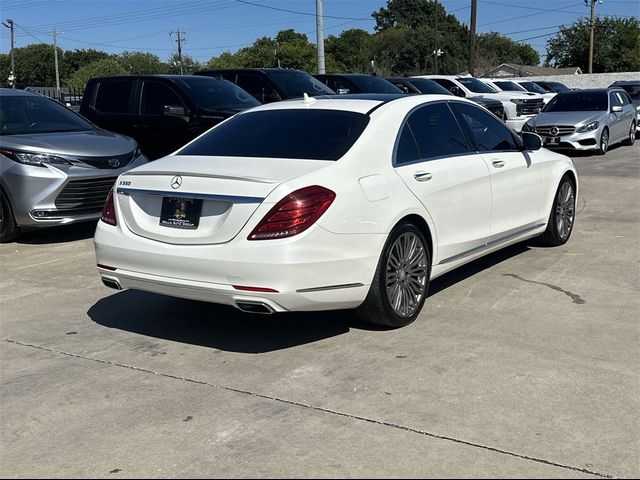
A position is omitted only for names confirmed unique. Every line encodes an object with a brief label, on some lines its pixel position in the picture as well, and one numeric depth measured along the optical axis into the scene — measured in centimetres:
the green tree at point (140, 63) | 12938
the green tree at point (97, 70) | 10961
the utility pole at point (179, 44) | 11266
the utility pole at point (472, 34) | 3753
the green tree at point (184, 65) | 12090
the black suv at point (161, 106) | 1059
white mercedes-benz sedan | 447
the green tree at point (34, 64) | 12694
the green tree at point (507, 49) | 12234
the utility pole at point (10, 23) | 8863
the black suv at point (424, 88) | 1983
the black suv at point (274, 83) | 1372
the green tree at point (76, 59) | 13200
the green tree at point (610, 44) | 8950
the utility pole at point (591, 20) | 7069
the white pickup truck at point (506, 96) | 2119
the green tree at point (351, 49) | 11932
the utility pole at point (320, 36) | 2238
